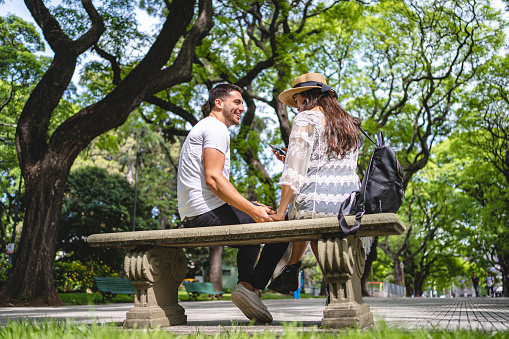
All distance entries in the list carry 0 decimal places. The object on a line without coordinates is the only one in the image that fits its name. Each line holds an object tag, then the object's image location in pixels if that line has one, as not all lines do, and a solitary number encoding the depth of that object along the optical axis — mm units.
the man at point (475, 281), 40194
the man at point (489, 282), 37500
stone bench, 3318
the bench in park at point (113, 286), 13672
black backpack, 3387
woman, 3703
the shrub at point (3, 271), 15498
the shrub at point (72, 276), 16609
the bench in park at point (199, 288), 17891
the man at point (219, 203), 3787
